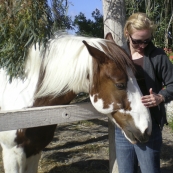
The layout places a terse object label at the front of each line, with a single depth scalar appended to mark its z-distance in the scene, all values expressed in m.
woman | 1.88
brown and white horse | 1.91
